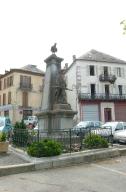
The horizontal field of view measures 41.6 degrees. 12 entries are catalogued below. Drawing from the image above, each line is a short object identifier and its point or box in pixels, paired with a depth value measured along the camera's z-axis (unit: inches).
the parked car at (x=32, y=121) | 781.9
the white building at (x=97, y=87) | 956.7
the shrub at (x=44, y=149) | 223.6
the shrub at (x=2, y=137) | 262.6
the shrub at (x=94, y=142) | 269.9
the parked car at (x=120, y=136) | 392.5
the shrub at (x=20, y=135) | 273.3
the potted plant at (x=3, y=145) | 255.3
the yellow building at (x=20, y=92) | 1134.1
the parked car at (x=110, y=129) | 308.5
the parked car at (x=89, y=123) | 554.3
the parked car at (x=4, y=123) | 482.1
